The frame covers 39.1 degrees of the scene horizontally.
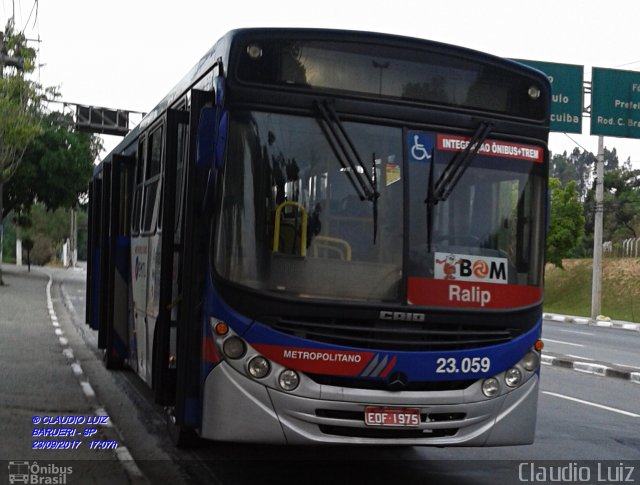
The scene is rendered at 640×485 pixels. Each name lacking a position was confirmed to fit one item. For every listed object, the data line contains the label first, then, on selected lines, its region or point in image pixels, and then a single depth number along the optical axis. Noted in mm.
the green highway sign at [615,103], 25734
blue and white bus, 5844
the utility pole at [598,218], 31531
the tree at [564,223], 49812
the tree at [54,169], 41688
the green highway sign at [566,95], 25375
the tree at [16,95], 29109
